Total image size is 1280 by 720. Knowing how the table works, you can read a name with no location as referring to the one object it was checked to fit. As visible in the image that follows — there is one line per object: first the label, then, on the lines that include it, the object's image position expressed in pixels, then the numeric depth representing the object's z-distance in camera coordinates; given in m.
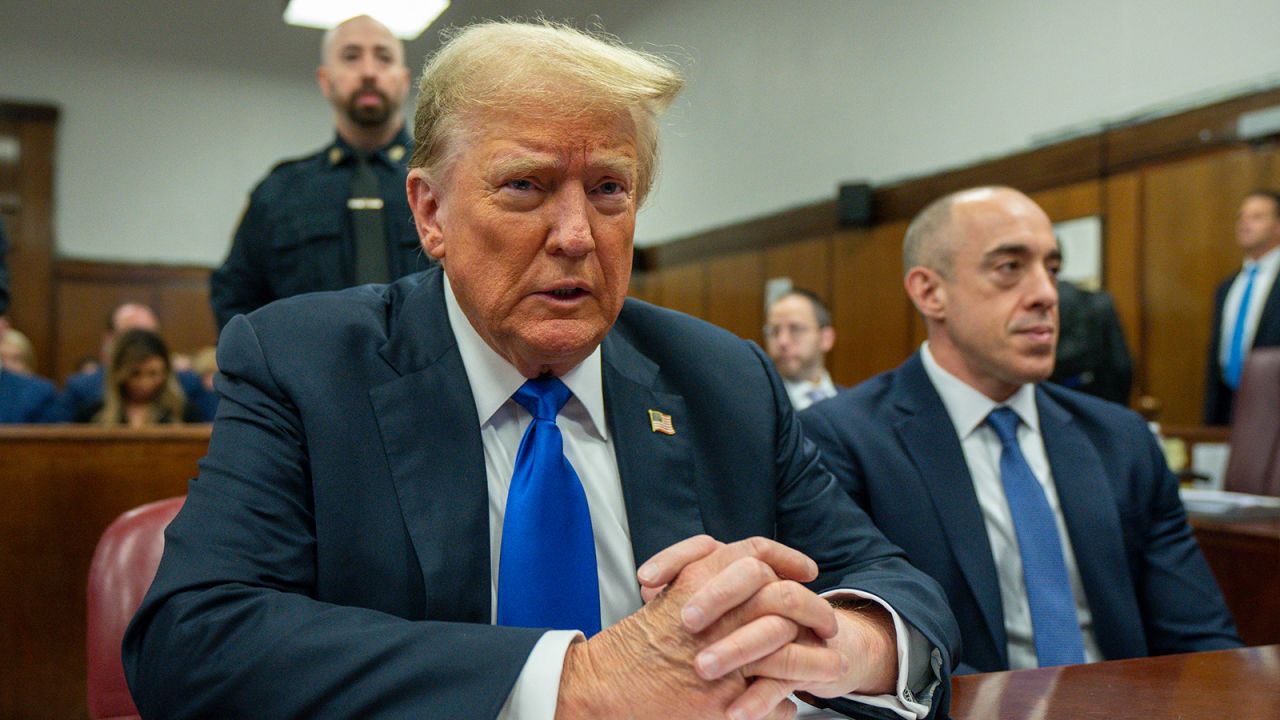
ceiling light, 8.49
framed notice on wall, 6.81
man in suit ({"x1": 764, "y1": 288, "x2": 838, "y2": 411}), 5.82
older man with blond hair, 1.05
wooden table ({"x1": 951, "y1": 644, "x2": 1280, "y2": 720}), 1.07
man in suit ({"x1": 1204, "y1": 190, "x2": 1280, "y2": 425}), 5.62
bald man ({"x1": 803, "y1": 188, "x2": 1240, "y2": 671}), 1.93
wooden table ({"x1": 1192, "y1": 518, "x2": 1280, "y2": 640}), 2.44
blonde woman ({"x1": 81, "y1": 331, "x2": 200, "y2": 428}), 4.93
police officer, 2.83
